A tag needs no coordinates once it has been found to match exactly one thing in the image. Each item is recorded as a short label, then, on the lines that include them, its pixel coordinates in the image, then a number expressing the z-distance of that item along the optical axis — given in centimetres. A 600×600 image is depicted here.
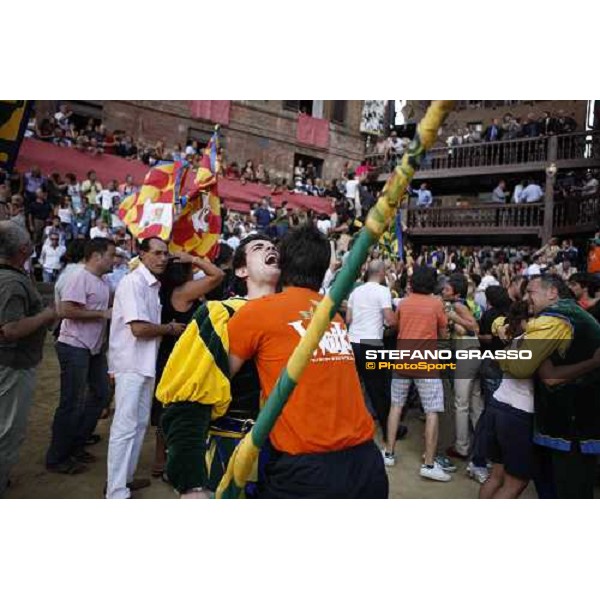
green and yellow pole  97
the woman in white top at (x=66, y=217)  898
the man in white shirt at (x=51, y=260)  826
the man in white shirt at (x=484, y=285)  398
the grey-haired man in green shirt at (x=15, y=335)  252
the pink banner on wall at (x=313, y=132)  1781
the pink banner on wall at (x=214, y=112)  1588
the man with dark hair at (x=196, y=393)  160
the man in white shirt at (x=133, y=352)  290
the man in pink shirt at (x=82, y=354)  314
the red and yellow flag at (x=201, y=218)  343
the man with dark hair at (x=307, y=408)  165
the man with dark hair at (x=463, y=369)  277
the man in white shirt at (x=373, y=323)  290
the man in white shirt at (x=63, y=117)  1036
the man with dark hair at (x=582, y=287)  338
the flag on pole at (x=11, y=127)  294
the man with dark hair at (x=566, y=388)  243
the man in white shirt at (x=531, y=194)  1045
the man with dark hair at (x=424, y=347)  280
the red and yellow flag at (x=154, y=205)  333
